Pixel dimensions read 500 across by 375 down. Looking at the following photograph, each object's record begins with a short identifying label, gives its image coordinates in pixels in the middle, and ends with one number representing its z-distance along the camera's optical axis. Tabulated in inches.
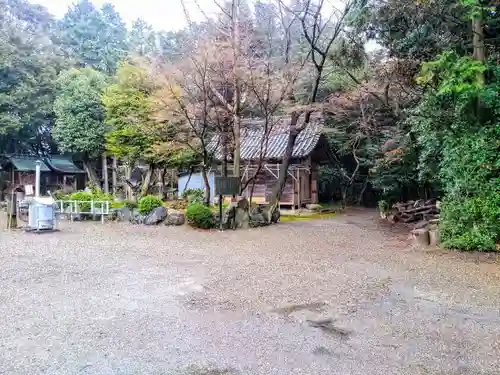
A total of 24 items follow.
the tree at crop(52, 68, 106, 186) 825.5
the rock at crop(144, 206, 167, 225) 494.9
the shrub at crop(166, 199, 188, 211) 618.2
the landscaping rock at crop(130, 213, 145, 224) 506.0
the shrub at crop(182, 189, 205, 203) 652.7
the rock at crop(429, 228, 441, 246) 326.0
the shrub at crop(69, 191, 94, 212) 541.7
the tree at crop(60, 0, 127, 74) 1229.7
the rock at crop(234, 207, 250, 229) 478.3
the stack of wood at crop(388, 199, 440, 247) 454.6
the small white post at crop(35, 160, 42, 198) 469.7
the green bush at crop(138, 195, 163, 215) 506.3
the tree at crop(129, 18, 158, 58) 1096.4
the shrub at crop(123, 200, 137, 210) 539.0
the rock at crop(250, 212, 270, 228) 489.1
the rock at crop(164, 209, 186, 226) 484.7
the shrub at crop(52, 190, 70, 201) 610.6
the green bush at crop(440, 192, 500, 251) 290.0
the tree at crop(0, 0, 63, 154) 828.0
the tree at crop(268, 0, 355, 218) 478.3
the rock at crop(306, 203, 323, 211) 699.7
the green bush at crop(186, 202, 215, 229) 459.5
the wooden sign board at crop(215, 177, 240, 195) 468.4
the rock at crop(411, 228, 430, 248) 333.4
